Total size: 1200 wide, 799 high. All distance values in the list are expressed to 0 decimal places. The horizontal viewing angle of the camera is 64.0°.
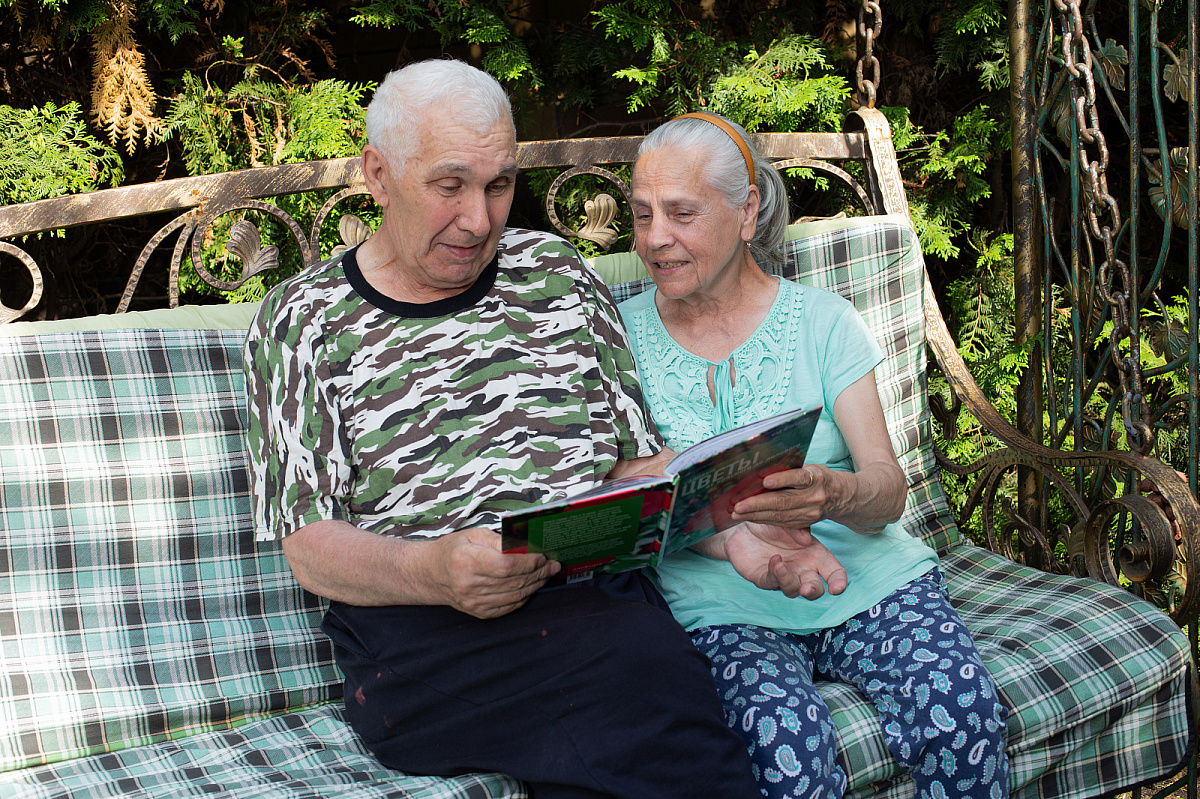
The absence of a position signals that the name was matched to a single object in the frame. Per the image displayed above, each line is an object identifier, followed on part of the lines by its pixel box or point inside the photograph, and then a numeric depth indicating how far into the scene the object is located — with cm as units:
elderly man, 146
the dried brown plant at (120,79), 279
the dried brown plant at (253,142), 309
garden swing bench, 176
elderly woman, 165
